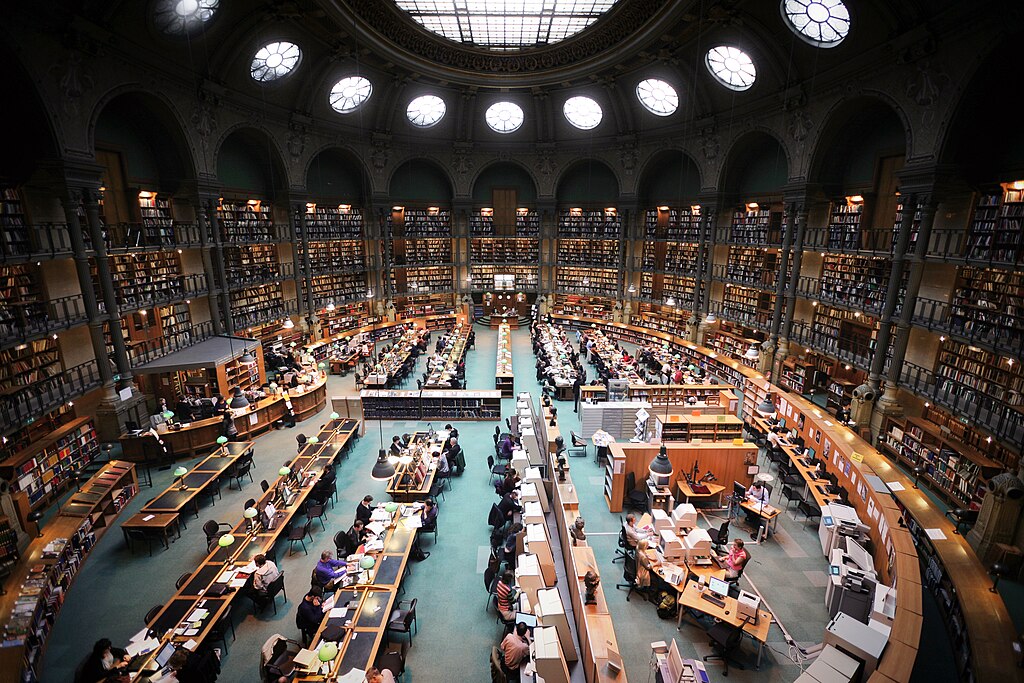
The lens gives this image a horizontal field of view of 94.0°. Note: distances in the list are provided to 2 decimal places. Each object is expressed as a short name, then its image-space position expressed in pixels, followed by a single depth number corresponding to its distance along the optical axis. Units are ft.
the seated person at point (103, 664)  18.84
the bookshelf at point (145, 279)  45.39
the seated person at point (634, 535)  28.33
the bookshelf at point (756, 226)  59.88
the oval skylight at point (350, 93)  68.23
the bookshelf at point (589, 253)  87.45
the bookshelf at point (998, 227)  32.19
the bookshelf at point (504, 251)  91.86
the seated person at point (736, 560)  25.70
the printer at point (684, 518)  28.13
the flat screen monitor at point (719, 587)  24.09
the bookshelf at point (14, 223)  33.88
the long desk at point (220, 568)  21.36
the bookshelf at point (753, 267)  60.03
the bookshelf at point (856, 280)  44.55
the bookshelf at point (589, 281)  87.61
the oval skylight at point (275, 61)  55.57
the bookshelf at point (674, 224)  74.13
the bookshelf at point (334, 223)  75.56
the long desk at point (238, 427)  39.17
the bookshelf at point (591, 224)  86.63
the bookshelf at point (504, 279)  91.76
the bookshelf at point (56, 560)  20.94
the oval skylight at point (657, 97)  68.13
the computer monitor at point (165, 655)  19.60
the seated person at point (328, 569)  24.21
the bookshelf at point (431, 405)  48.88
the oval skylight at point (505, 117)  81.67
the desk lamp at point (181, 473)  32.90
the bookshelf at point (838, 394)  47.80
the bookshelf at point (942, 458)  32.55
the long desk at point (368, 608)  19.92
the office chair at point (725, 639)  22.30
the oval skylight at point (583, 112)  78.38
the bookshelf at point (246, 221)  61.67
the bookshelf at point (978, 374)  32.37
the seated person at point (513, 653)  19.69
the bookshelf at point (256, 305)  62.44
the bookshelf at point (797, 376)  53.83
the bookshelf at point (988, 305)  32.14
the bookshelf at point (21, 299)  33.75
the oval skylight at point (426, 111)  78.12
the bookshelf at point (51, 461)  32.22
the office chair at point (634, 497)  34.09
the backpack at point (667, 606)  25.07
